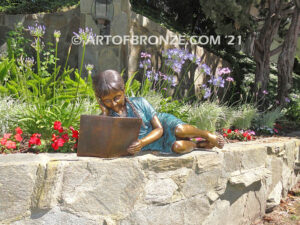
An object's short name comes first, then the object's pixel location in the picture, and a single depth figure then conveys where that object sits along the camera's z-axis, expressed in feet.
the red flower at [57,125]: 6.97
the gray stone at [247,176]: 8.60
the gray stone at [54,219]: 5.56
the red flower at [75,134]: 7.23
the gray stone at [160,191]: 6.64
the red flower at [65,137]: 7.02
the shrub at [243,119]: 13.76
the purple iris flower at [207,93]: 11.78
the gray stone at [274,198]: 10.80
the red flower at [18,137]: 6.76
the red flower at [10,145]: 6.59
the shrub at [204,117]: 11.27
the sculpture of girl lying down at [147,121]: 6.51
